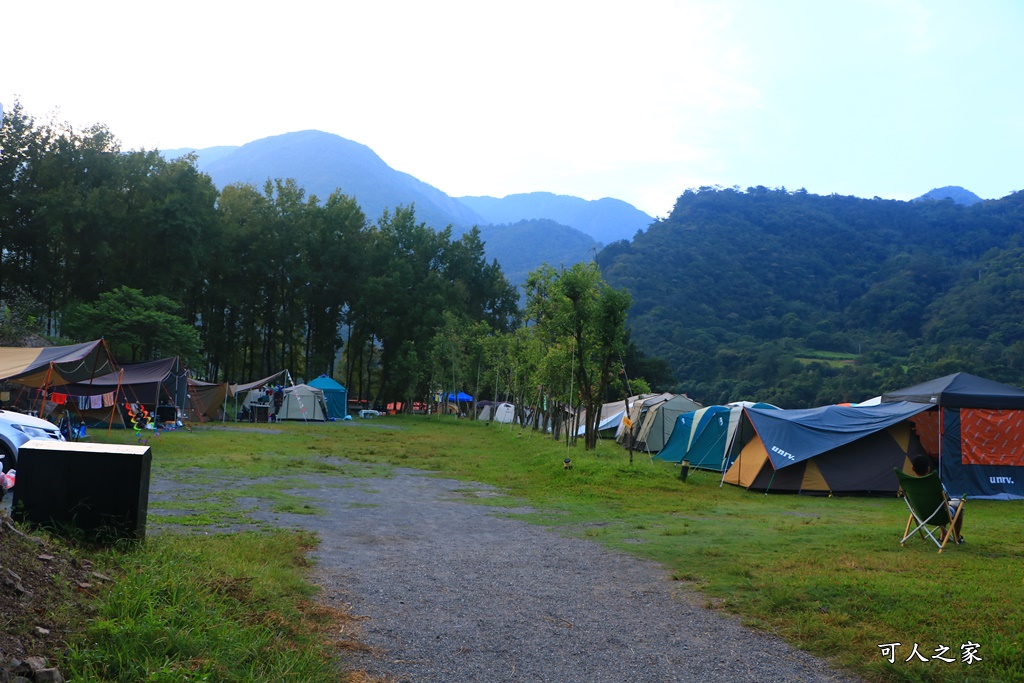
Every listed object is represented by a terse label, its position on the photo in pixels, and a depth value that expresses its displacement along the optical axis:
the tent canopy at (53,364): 16.21
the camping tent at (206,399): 30.73
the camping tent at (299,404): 37.12
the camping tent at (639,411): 24.03
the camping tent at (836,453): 13.73
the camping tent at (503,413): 48.01
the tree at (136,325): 30.91
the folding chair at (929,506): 7.54
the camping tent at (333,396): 40.61
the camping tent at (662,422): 22.64
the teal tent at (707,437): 17.22
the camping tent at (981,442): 13.50
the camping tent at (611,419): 30.44
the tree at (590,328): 18.03
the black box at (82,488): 5.17
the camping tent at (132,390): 22.27
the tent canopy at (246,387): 35.06
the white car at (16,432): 9.20
